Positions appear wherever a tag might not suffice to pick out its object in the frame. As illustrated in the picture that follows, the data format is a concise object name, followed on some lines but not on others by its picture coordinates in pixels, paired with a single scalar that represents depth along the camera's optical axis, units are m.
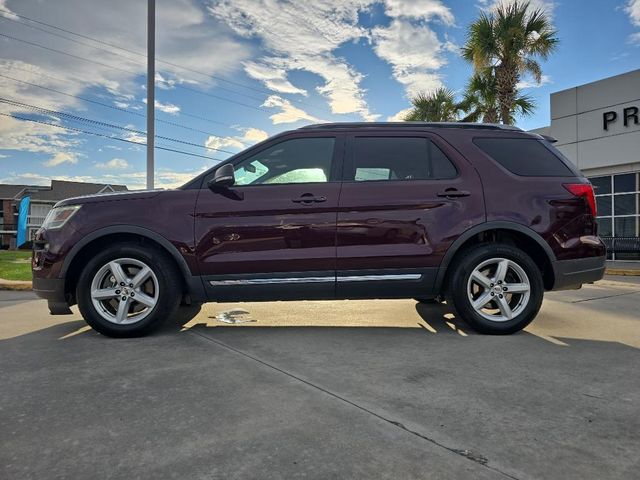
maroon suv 4.03
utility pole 12.21
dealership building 14.50
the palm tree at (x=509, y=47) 16.03
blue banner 20.67
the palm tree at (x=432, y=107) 23.05
